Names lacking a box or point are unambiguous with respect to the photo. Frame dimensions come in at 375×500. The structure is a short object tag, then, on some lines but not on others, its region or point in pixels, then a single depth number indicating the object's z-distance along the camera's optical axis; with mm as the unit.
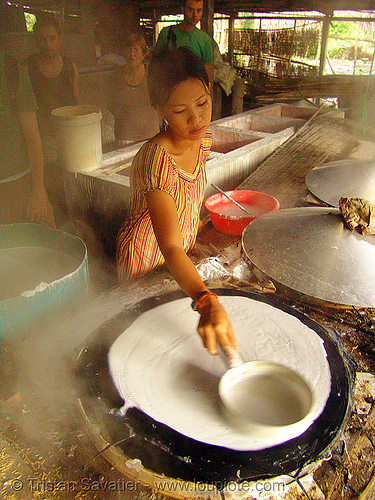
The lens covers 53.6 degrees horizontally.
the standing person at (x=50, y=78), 3635
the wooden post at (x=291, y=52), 8773
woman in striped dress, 1208
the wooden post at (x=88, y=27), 7516
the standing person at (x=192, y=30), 3844
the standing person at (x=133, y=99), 3801
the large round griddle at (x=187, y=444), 936
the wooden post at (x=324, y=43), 7794
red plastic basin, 2561
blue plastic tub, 1427
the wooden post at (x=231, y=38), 8492
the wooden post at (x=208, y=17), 5959
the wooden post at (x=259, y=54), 9145
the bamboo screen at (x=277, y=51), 8758
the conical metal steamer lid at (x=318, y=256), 1379
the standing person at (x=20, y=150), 2457
